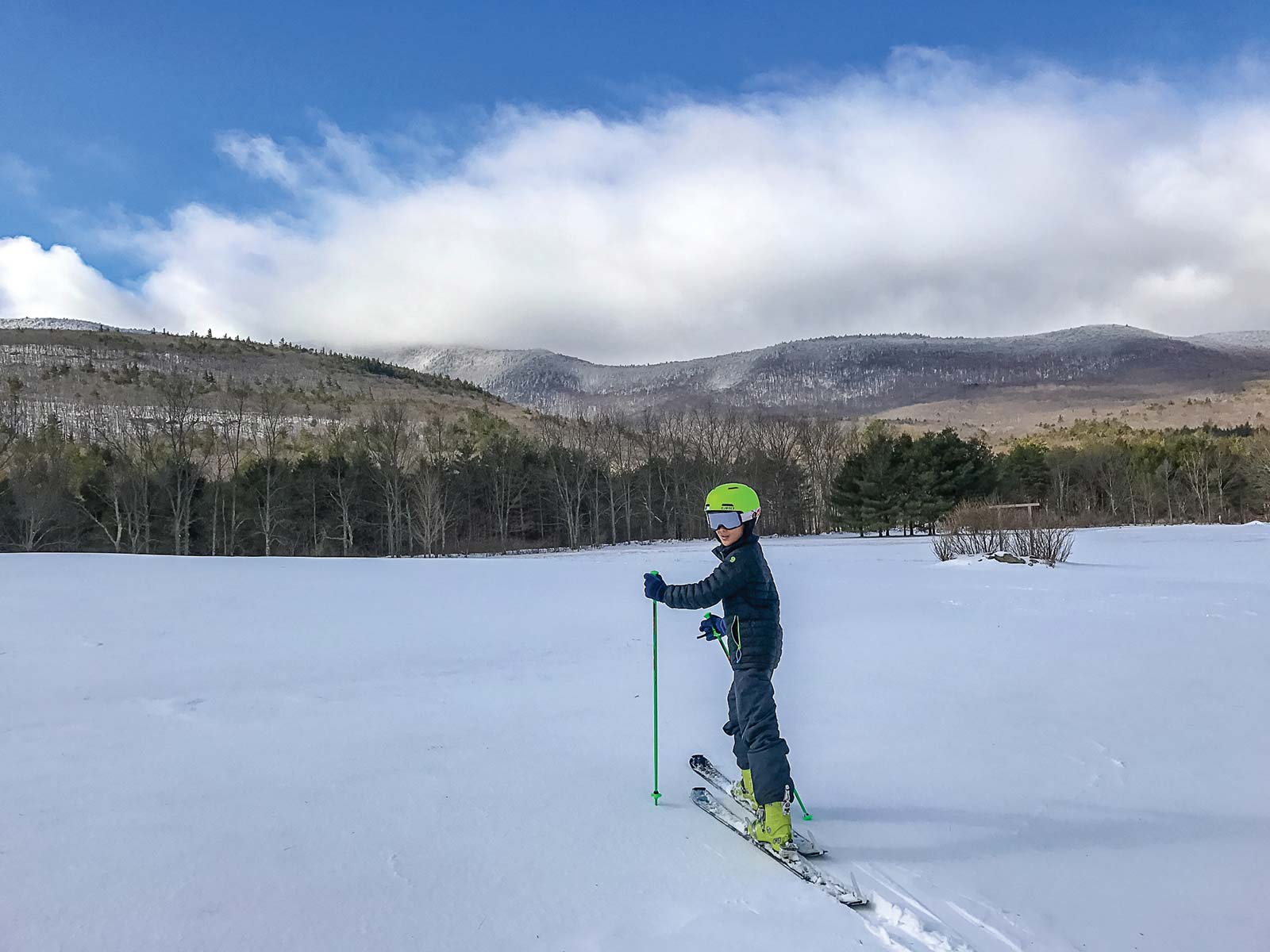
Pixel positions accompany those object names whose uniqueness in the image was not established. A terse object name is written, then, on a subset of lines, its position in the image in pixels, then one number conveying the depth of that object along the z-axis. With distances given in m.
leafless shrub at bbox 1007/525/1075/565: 16.98
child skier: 3.47
